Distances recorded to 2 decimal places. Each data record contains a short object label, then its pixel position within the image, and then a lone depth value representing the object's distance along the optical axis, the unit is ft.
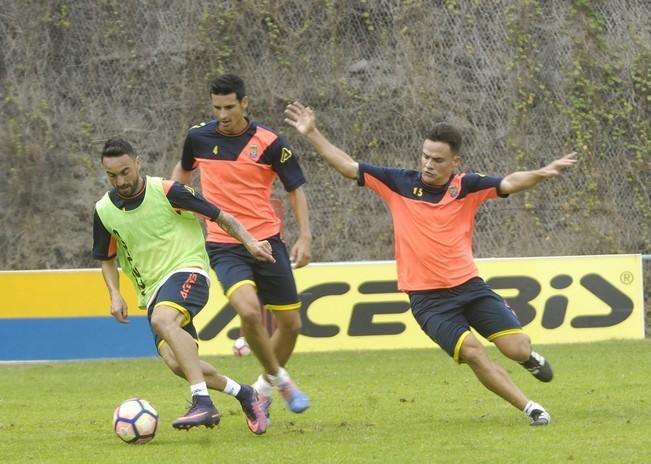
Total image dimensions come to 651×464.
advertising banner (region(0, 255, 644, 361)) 97.40
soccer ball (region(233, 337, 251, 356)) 95.40
